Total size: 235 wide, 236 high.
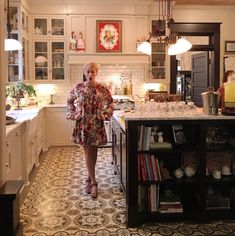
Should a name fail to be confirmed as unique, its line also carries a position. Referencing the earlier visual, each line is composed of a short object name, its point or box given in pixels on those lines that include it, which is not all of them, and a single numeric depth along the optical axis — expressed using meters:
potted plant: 5.87
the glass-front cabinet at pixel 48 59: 7.52
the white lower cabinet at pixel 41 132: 6.21
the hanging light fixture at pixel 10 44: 4.67
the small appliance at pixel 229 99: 3.56
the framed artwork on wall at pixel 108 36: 7.49
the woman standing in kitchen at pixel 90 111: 4.23
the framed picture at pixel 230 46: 7.96
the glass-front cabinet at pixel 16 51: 6.40
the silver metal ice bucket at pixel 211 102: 3.59
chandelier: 4.57
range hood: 7.43
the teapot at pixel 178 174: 3.55
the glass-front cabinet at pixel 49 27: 7.45
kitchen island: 3.46
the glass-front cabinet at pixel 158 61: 7.72
